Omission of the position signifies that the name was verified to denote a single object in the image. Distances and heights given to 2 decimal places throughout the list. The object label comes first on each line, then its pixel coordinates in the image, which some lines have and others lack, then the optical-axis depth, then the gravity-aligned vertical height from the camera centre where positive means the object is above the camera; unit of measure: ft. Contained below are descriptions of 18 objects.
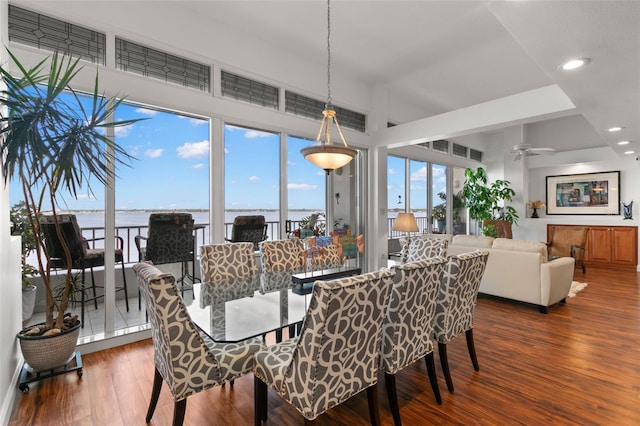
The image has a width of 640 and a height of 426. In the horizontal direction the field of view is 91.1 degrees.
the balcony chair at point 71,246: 9.43 -1.03
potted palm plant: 6.79 +1.54
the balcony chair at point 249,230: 13.23 -0.77
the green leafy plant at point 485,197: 27.09 +1.12
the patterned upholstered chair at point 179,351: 5.14 -2.44
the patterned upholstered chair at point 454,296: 7.35 -2.10
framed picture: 23.81 +1.24
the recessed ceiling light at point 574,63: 6.86 +3.28
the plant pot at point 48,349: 7.73 -3.42
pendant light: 9.29 +1.73
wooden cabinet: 22.20 -2.77
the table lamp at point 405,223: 15.94 -0.65
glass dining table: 6.29 -2.25
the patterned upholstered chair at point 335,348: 4.65 -2.20
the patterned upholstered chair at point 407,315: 5.93 -2.09
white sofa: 12.96 -2.75
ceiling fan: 19.75 +3.83
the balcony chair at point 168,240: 10.82 -0.97
